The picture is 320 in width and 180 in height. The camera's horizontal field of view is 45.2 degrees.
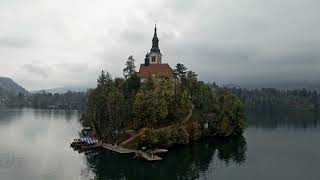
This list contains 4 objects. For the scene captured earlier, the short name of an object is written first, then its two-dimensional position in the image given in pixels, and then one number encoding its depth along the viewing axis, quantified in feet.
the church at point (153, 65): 392.06
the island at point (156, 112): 293.88
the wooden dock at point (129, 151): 253.24
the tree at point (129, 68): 398.83
